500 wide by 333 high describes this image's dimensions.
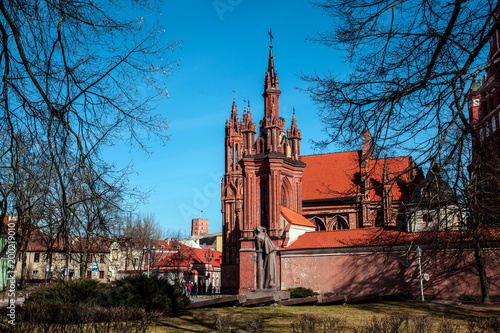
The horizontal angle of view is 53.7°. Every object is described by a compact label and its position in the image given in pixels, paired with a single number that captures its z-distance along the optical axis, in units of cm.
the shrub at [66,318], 803
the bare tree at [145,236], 4897
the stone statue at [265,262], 2373
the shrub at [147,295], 1533
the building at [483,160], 865
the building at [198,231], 19838
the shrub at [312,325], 840
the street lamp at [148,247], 4423
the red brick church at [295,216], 3141
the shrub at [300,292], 3008
